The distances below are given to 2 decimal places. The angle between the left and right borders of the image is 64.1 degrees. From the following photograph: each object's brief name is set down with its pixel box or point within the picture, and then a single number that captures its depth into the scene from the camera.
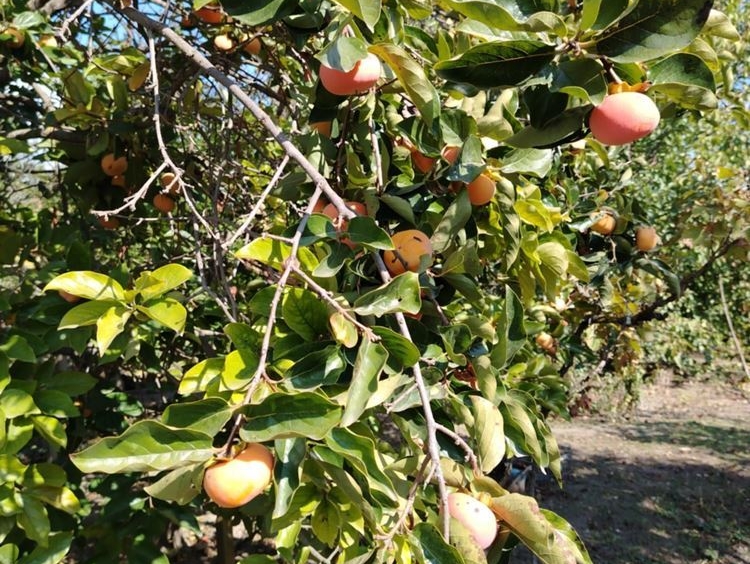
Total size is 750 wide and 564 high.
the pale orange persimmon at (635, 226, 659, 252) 2.34
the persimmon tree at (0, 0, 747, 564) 0.75
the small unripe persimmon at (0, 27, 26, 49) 1.77
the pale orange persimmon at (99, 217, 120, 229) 2.04
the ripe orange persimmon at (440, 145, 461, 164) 1.07
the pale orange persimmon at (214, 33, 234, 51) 1.90
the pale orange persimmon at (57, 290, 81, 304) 1.48
